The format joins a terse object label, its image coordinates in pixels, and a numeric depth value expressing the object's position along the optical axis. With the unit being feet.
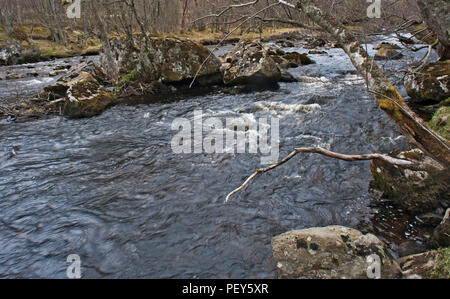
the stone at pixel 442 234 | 10.67
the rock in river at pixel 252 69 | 43.50
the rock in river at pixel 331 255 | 10.14
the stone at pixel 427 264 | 9.13
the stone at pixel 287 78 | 47.37
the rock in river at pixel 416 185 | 13.24
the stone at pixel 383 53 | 52.15
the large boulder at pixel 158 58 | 44.11
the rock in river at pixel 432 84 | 27.86
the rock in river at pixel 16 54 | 82.64
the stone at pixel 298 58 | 61.11
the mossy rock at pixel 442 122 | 20.18
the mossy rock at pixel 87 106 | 34.45
